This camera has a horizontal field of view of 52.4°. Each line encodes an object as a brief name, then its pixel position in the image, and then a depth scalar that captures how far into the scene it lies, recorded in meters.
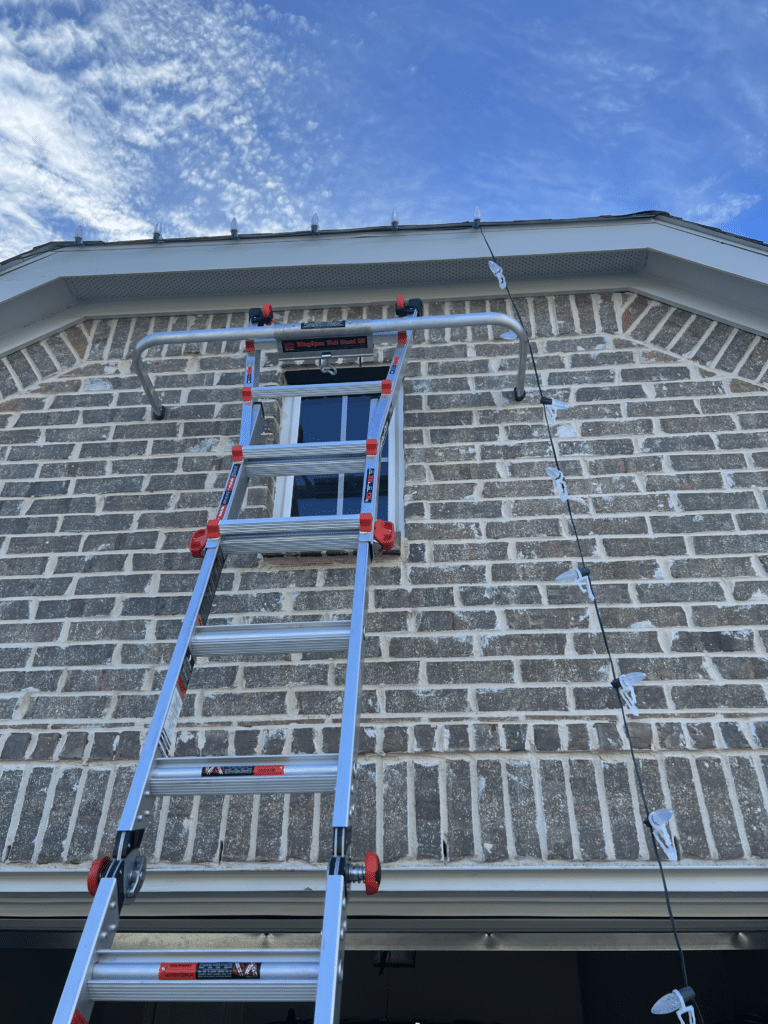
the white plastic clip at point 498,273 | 3.85
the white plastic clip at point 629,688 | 2.96
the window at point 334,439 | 3.95
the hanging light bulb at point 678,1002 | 2.12
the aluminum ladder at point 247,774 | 1.71
